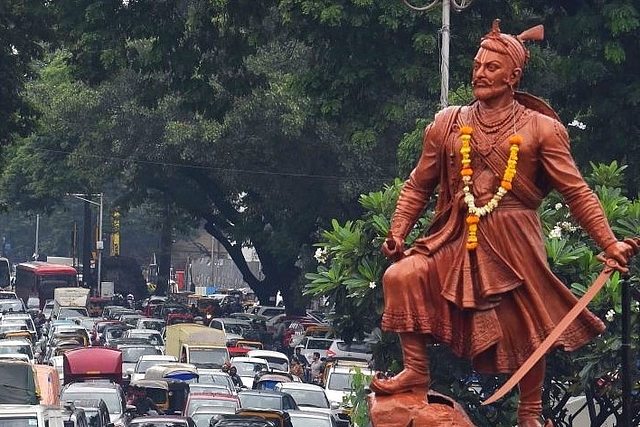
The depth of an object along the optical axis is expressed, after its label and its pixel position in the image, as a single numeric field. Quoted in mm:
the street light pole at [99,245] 80250
